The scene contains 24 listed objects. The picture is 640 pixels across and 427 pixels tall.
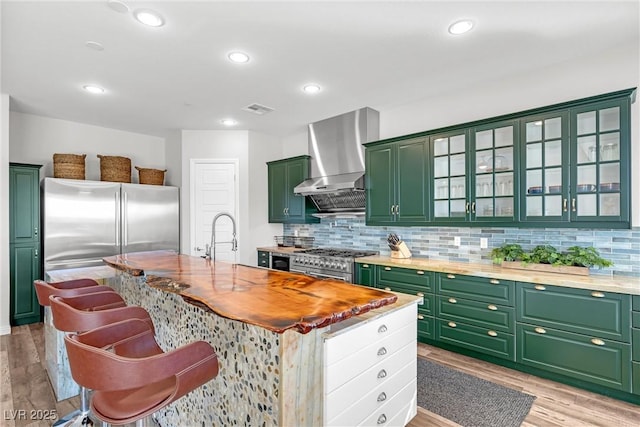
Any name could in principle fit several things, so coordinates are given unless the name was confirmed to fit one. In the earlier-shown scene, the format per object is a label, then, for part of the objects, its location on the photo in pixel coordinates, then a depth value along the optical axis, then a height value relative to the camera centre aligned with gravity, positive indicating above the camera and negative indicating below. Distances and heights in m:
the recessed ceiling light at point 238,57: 2.81 +1.39
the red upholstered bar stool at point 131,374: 1.20 -0.65
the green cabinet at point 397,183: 3.70 +0.36
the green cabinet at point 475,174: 3.09 +0.39
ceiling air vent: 4.15 +1.38
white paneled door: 5.25 +0.26
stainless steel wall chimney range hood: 4.35 +0.75
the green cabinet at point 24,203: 4.09 +0.13
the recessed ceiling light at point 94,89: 3.51 +1.39
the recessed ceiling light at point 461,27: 2.34 +1.39
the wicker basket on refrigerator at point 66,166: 4.38 +0.64
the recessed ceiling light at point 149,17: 2.23 +1.40
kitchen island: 1.34 -0.61
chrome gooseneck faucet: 2.85 -0.32
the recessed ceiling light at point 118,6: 2.12 +1.39
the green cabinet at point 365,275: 3.82 -0.76
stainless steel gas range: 3.99 -0.66
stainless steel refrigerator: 4.22 -0.10
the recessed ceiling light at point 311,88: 3.50 +1.39
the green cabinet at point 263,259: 5.20 -0.76
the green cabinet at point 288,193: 5.07 +0.33
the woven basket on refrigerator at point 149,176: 5.09 +0.59
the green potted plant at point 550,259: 2.70 -0.42
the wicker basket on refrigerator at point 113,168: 4.77 +0.67
